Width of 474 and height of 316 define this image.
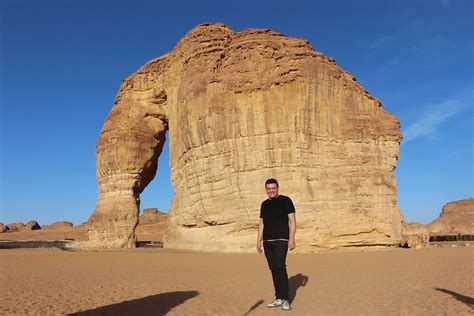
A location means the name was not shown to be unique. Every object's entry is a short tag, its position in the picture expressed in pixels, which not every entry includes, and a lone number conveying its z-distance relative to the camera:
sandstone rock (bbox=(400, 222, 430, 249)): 21.60
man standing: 6.50
